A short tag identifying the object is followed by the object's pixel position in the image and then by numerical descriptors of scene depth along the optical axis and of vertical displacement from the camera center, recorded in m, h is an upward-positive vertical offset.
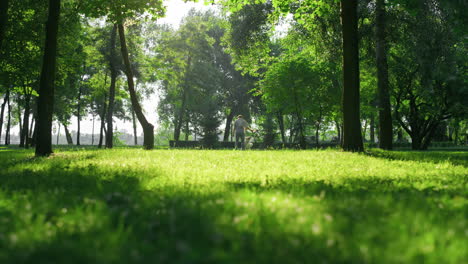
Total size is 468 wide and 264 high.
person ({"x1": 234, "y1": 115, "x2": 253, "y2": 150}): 21.15 +0.94
